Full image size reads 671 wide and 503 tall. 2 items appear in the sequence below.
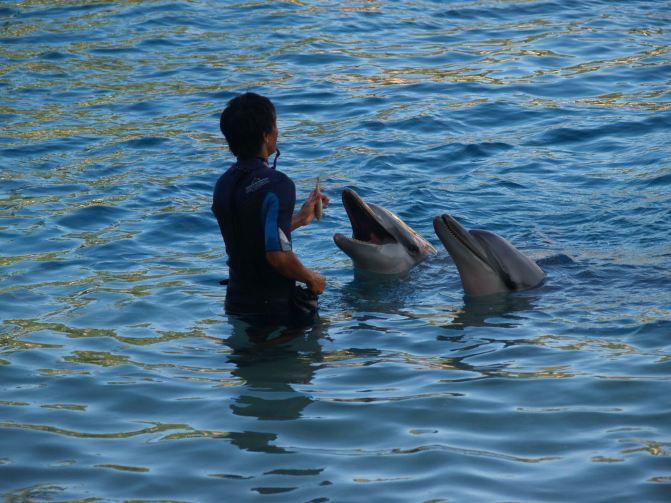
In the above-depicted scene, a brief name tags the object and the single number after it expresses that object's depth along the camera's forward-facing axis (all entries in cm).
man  1237
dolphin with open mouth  1622
